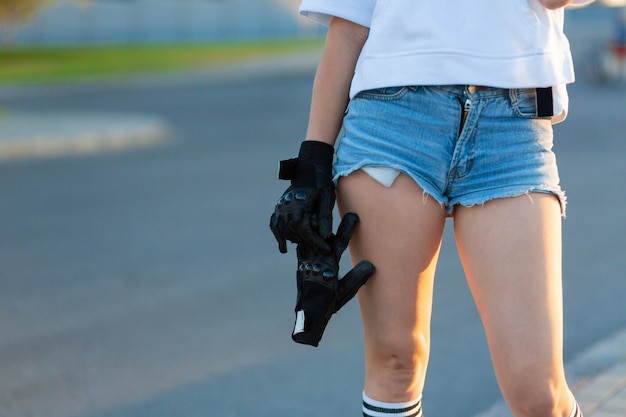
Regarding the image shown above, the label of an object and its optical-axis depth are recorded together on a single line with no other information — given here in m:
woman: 4.49
